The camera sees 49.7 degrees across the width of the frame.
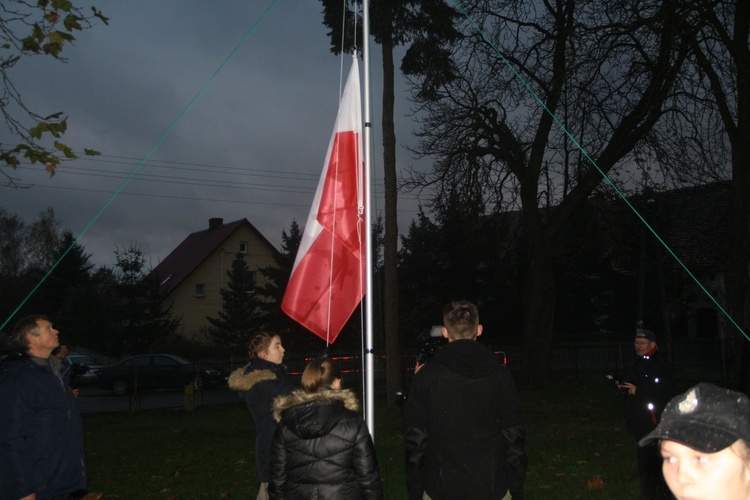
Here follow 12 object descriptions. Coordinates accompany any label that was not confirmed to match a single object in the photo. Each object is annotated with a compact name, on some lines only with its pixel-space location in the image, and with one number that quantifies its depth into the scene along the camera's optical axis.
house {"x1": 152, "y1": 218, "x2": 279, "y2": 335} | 52.72
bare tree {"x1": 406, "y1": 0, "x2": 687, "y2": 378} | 14.08
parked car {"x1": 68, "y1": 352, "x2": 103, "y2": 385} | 30.51
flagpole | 6.05
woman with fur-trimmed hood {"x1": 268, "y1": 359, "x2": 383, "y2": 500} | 4.25
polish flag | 6.59
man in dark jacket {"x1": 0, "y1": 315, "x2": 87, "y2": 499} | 4.83
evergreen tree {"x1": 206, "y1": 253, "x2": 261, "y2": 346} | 42.03
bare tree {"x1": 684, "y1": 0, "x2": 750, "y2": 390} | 13.62
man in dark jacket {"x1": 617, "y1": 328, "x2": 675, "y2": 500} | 7.21
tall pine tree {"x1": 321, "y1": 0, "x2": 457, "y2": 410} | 15.93
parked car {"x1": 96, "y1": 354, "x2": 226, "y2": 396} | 28.03
